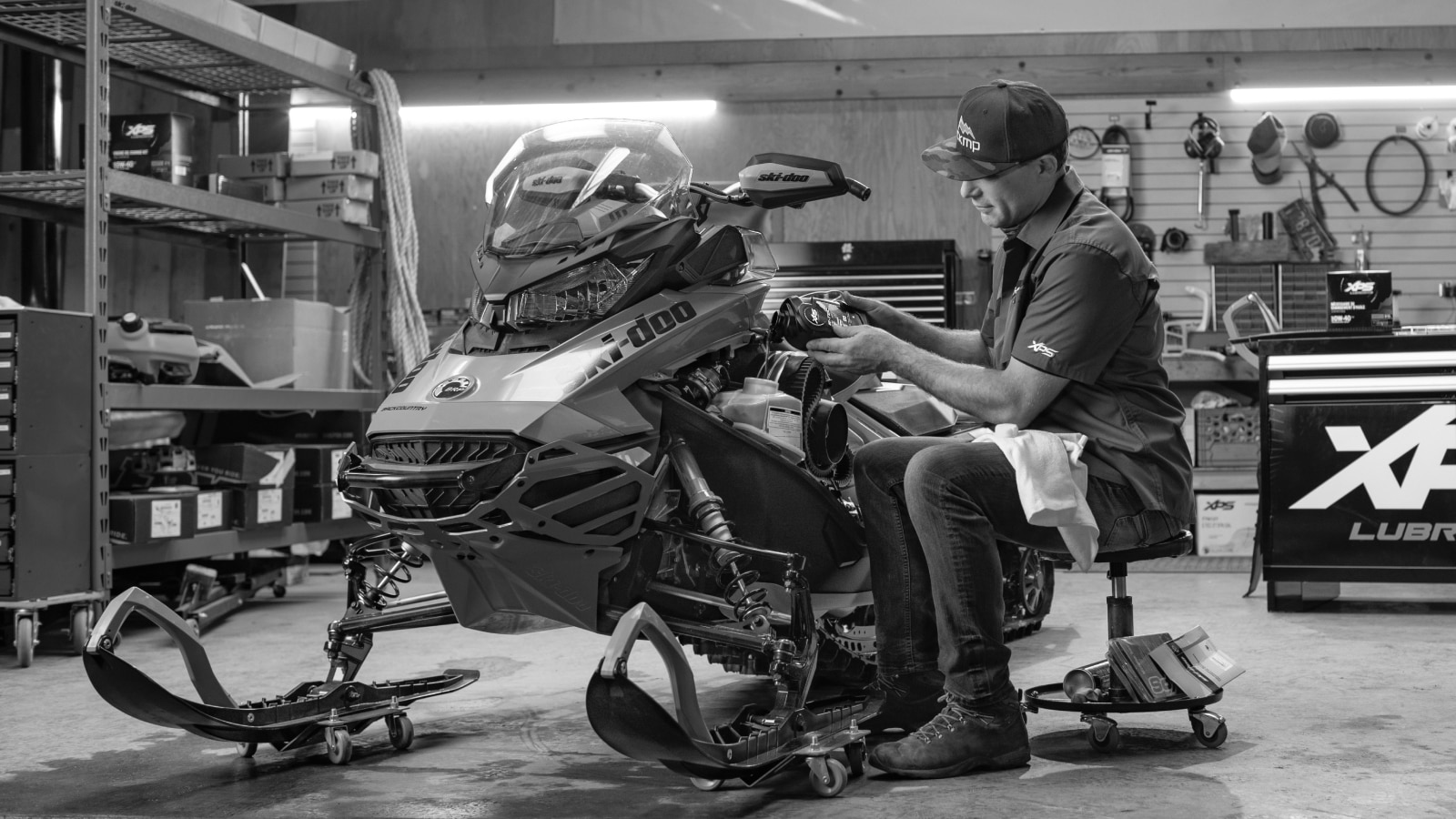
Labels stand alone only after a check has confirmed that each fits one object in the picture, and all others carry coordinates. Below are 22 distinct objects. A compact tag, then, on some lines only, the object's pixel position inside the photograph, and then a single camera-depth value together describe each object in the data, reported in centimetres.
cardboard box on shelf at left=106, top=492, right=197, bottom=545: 448
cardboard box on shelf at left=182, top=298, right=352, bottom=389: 542
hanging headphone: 702
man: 246
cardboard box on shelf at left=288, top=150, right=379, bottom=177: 576
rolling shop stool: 268
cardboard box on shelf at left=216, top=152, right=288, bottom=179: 579
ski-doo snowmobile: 242
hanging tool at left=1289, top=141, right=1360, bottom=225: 703
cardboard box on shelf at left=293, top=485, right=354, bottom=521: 552
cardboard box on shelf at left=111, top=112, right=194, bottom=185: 505
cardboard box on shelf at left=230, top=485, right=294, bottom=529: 507
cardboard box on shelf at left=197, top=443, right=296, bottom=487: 507
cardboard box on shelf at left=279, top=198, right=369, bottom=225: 578
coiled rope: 613
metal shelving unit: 429
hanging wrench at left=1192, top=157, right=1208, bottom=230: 715
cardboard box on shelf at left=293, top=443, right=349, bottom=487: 552
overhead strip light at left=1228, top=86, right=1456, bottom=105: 713
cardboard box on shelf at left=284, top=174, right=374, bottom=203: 577
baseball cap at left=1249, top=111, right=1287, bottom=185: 696
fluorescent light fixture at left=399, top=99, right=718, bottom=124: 763
